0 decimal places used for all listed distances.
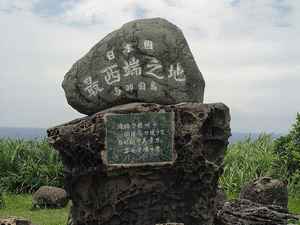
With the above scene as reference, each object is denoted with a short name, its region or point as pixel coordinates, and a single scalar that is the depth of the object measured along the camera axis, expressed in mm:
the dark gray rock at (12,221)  3714
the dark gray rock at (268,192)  6032
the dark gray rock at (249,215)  4951
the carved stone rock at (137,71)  4356
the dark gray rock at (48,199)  6929
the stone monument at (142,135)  4259
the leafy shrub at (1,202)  7063
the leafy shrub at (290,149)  7492
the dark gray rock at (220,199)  5417
